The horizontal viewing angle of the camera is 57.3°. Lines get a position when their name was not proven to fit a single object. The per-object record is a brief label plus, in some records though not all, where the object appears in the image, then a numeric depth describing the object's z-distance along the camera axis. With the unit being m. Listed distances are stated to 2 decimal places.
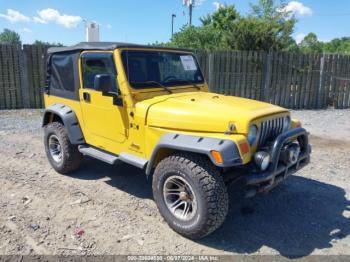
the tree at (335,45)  53.17
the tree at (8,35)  73.97
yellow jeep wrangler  3.24
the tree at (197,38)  20.56
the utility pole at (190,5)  29.59
